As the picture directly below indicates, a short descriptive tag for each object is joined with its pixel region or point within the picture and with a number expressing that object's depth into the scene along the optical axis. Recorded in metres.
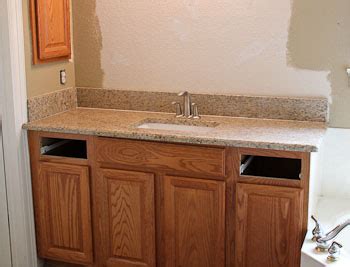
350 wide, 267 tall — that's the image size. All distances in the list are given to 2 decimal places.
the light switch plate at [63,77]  3.16
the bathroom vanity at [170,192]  2.45
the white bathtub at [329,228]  2.21
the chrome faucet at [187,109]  3.01
